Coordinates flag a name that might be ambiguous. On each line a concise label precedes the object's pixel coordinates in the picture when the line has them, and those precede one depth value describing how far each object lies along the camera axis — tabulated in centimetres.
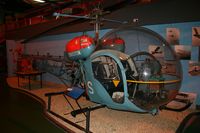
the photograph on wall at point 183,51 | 351
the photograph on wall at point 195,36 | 333
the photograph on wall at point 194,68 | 340
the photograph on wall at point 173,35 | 363
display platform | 278
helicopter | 236
